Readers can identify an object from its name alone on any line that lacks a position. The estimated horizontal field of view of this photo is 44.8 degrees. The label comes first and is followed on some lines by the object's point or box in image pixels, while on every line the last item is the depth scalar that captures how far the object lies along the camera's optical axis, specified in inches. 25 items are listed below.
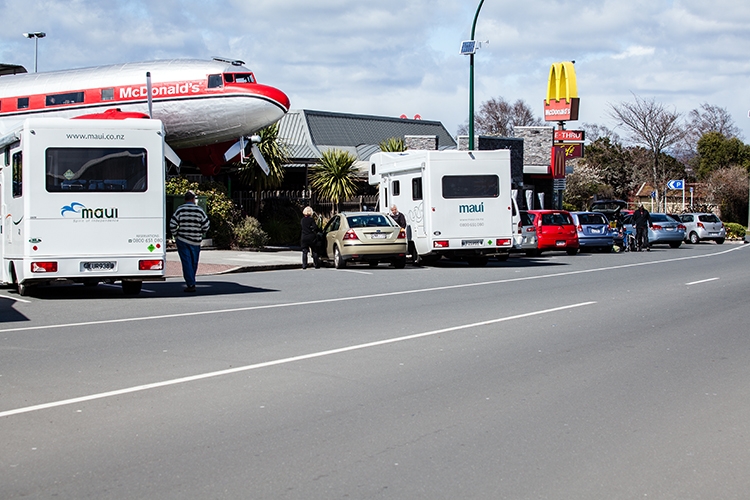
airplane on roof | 1173.7
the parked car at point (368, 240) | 893.8
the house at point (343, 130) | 2074.3
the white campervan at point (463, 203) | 928.9
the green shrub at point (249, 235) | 1150.3
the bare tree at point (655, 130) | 2546.8
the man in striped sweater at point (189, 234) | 653.9
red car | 1206.3
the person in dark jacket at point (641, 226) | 1307.8
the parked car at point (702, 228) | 1657.2
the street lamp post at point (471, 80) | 1163.2
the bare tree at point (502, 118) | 3442.4
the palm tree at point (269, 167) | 1336.1
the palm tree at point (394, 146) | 1600.6
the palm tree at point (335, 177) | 1448.1
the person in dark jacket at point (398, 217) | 970.7
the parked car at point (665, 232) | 1455.5
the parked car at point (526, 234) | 1161.5
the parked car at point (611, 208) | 1437.0
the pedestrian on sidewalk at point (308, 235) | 912.0
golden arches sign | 1978.3
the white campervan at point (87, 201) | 585.3
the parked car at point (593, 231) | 1269.7
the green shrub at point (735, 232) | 1921.8
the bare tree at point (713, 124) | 3558.6
